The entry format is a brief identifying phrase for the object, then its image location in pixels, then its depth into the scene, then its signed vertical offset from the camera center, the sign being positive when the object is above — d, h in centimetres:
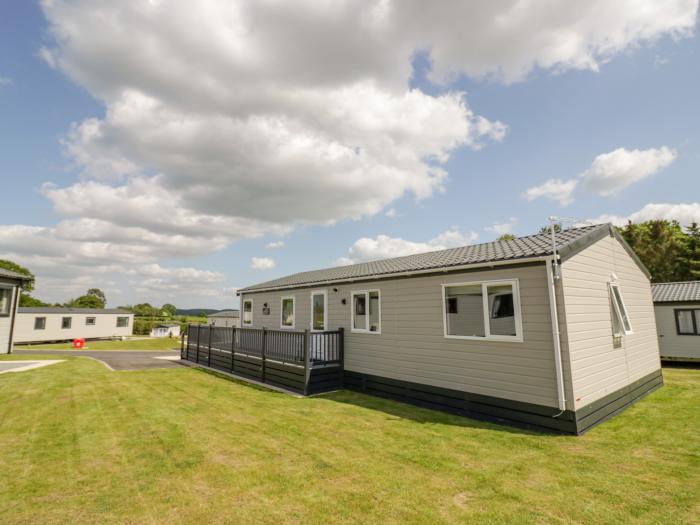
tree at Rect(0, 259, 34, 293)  4972 +723
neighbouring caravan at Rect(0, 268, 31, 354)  1648 +45
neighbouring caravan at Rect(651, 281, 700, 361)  1541 -70
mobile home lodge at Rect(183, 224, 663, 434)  668 -65
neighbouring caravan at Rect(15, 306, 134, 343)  3114 -107
